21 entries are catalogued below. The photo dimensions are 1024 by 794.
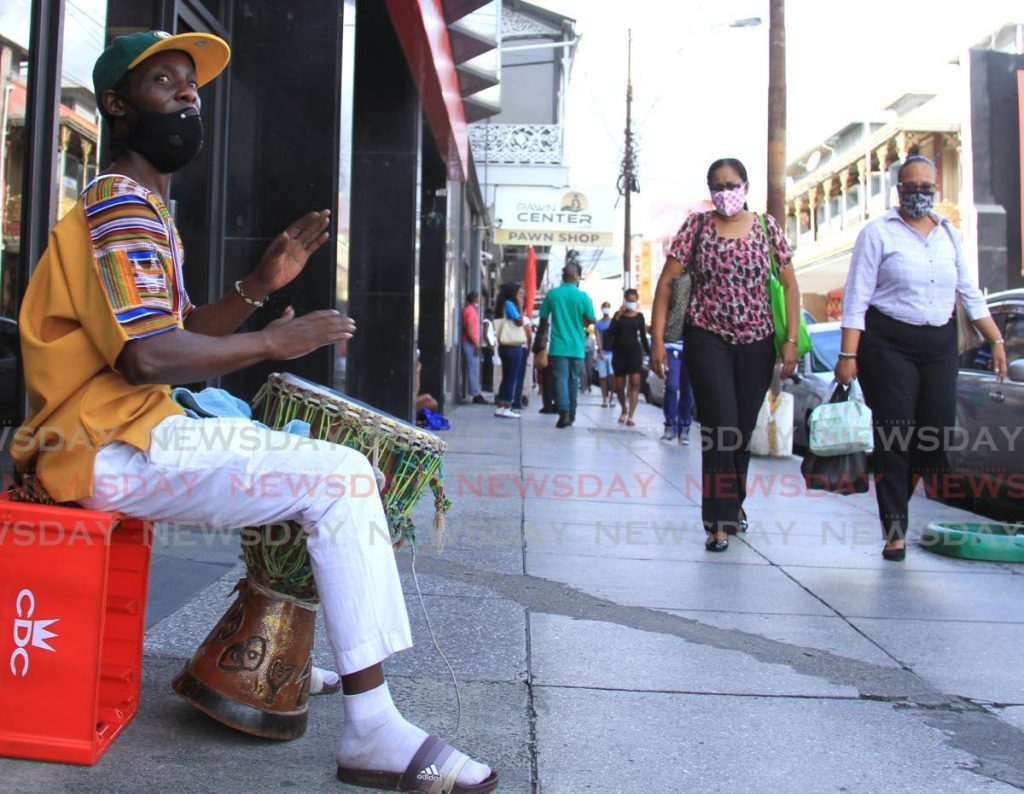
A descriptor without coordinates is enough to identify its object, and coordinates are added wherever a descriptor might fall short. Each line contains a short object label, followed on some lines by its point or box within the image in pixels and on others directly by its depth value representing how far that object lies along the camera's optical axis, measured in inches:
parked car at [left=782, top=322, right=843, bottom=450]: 440.5
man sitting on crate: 87.7
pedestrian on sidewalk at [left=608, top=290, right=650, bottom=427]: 556.1
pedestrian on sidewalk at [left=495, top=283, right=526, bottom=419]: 567.5
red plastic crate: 88.7
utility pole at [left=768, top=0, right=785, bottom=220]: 471.5
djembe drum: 100.6
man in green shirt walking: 505.0
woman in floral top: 209.6
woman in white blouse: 202.5
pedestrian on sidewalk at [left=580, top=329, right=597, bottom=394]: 1011.9
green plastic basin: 211.8
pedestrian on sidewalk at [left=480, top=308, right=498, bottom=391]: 706.0
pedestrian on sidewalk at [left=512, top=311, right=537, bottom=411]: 573.6
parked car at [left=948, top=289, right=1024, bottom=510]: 283.1
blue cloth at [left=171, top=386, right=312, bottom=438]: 98.9
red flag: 944.8
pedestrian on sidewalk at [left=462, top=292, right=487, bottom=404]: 630.5
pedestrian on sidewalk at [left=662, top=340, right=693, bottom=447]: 445.1
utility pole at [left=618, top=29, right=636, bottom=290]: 1263.5
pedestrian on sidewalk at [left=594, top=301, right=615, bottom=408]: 810.2
